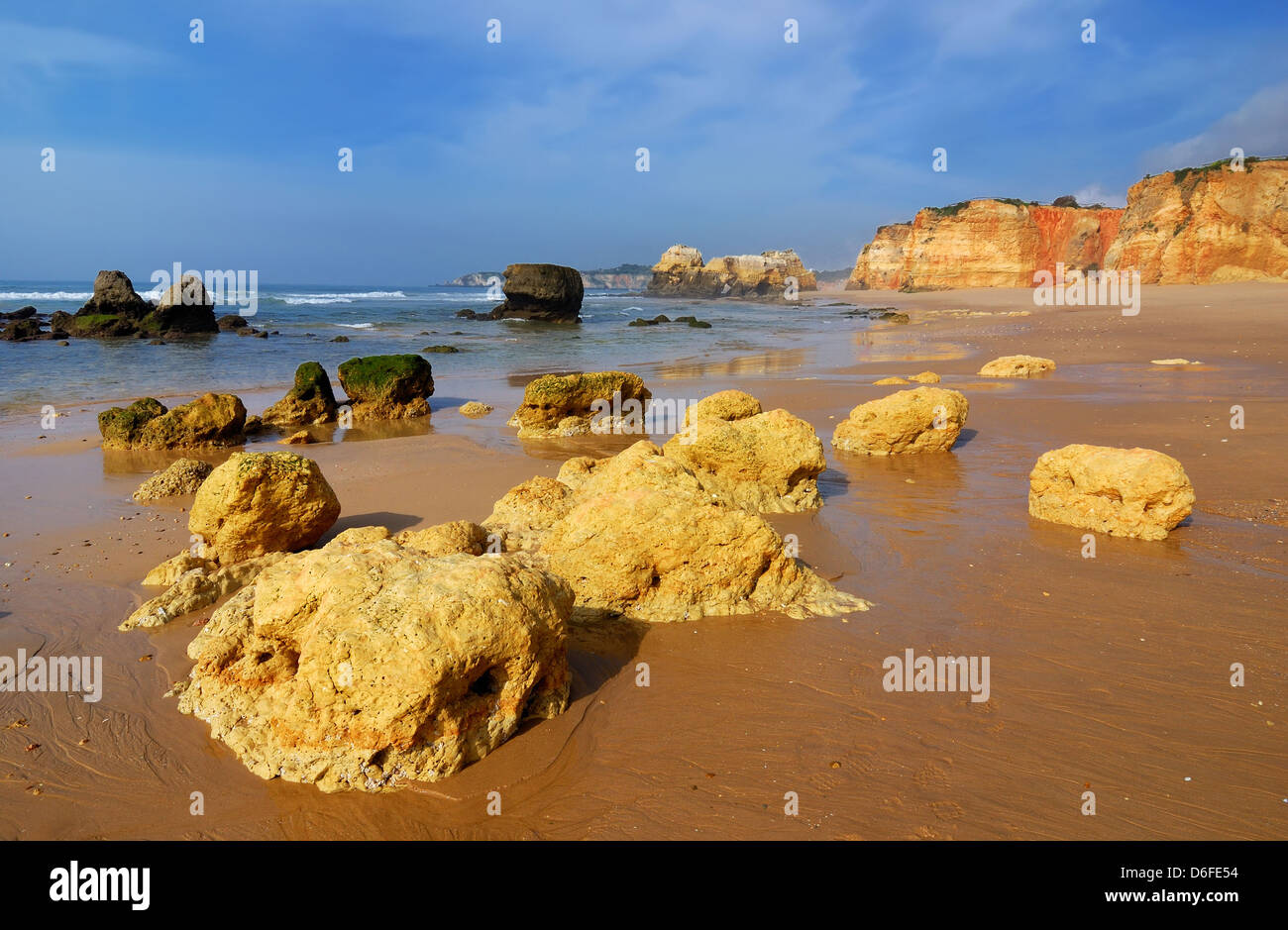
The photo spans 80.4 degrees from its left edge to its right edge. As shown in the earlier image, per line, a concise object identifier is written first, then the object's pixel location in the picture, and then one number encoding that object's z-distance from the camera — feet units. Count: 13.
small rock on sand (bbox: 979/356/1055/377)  54.34
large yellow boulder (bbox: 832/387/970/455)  32.27
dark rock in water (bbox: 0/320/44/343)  105.57
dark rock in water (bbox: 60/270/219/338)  113.09
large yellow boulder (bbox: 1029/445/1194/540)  21.24
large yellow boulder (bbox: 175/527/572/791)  11.34
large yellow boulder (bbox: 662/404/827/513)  25.05
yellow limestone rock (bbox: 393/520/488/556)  18.62
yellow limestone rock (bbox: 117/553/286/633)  17.26
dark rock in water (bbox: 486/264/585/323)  159.84
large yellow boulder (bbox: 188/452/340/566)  20.53
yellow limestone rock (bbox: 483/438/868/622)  17.25
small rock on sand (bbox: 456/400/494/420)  49.19
